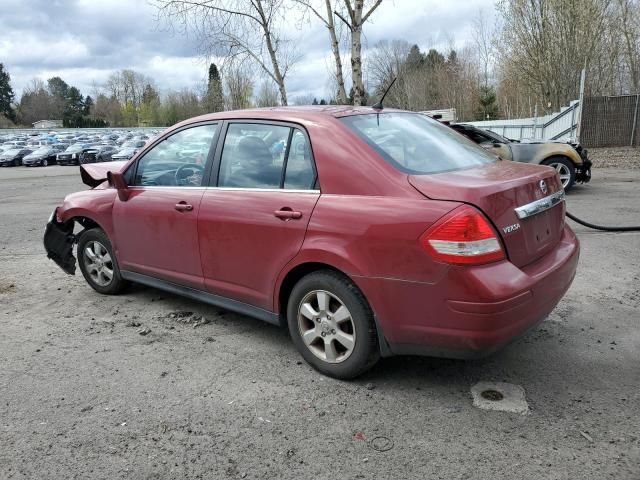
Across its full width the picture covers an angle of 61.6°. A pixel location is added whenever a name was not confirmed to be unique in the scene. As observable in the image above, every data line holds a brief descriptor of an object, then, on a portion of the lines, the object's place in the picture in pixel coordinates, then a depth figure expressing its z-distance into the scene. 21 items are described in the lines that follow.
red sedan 2.76
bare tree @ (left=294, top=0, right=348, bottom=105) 15.10
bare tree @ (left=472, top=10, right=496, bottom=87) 57.09
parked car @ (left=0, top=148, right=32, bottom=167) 39.66
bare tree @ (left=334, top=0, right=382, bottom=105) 13.63
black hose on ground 6.11
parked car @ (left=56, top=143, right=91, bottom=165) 39.83
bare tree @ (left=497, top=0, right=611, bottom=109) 26.60
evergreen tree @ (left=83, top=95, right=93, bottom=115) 120.50
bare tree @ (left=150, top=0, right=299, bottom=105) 17.22
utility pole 20.77
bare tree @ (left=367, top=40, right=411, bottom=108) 61.76
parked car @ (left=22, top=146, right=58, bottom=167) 39.19
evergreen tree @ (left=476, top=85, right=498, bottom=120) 51.00
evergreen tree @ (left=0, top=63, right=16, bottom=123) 110.12
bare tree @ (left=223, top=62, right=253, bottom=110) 20.69
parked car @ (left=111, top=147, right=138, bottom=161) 34.62
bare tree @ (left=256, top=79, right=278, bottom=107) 35.06
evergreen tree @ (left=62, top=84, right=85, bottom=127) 110.78
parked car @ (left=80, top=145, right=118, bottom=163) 37.50
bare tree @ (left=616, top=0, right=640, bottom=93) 31.72
